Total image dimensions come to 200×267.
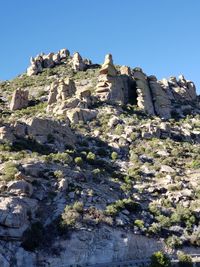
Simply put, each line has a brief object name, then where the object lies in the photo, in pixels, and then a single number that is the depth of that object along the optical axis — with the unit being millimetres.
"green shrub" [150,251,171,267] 37531
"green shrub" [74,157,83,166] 51344
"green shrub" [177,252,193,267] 38994
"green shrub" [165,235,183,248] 40862
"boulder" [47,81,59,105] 74125
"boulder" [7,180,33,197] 40312
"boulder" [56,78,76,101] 73438
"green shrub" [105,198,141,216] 41709
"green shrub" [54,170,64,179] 45150
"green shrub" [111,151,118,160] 57344
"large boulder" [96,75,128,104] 74688
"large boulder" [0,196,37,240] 36478
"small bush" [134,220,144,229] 41656
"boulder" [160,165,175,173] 54031
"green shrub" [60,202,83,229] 39144
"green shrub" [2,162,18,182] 41688
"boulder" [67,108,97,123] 66062
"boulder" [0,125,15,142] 51750
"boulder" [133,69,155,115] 76000
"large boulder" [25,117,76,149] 56250
